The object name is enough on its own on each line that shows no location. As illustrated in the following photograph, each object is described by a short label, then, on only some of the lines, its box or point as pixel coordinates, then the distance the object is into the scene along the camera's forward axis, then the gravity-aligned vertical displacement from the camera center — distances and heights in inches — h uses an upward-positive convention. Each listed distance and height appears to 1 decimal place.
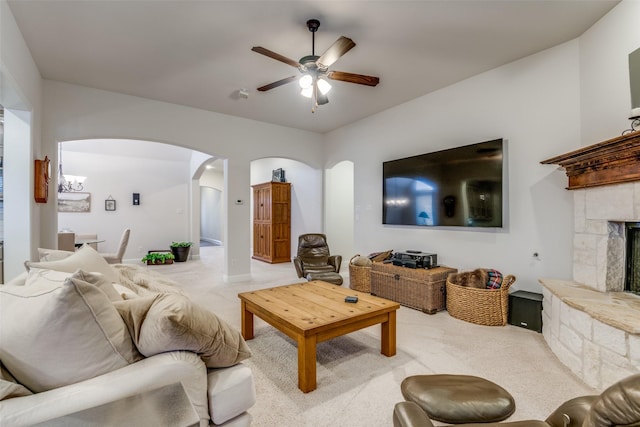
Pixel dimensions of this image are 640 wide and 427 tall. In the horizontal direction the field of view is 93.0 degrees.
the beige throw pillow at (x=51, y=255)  82.0 -10.8
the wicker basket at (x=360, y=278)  184.1 -38.7
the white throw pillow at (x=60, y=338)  38.2 -15.7
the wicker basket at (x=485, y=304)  126.3 -38.4
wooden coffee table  82.3 -30.7
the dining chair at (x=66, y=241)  183.1 -15.1
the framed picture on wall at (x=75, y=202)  268.5 +12.6
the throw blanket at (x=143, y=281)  89.0 -21.3
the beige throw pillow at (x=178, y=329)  43.3 -16.9
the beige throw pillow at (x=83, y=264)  67.6 -11.7
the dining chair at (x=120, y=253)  200.4 -24.6
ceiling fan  99.5 +53.3
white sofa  35.6 -21.8
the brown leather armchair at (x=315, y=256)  187.6 -26.7
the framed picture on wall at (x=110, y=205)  285.6 +10.3
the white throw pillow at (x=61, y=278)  46.3 -11.1
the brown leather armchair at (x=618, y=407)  25.7 -16.9
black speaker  119.3 -38.8
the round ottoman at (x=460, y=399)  48.2 -30.8
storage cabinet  296.0 -7.1
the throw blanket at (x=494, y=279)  130.4 -28.7
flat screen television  138.1 +13.9
